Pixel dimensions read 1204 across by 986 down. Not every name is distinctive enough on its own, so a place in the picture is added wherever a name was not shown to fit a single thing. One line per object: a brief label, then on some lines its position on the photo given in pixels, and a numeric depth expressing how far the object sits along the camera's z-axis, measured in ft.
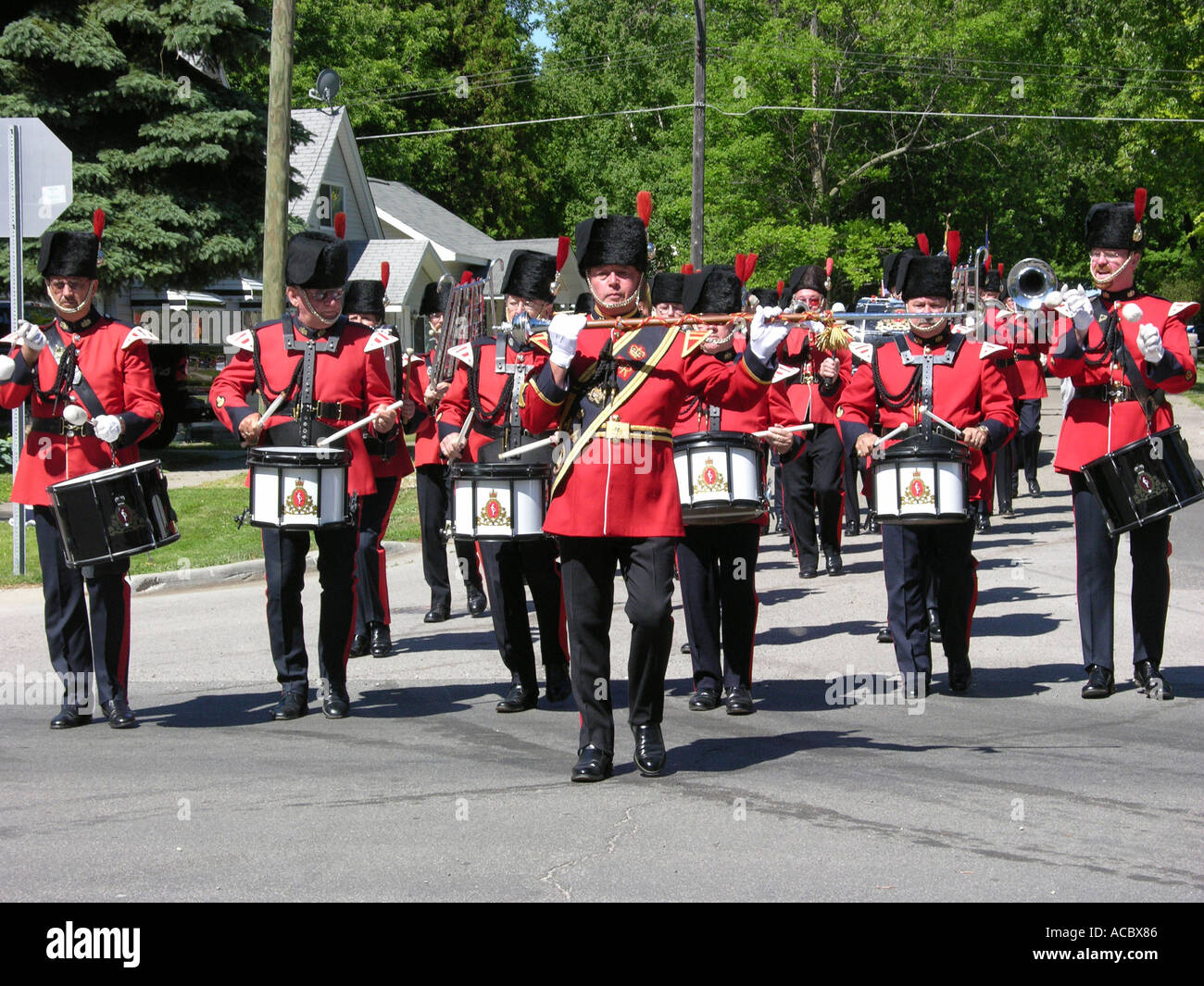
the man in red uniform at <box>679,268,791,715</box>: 26.99
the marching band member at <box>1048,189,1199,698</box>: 26.35
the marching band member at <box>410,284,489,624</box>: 36.42
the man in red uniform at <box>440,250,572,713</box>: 27.25
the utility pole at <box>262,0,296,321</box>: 56.85
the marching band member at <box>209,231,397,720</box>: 25.96
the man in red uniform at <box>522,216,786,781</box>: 21.59
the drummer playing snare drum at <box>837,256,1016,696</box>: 27.58
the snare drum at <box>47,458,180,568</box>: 24.11
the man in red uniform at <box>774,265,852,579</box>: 43.29
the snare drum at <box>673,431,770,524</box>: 26.37
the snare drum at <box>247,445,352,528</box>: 24.70
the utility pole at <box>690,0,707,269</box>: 96.68
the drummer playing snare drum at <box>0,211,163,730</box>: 25.49
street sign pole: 40.65
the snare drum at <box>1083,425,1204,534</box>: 25.86
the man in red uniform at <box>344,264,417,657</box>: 32.96
